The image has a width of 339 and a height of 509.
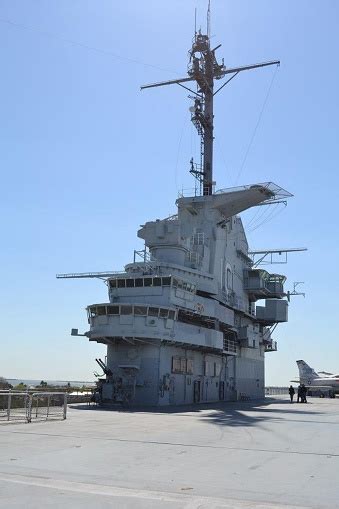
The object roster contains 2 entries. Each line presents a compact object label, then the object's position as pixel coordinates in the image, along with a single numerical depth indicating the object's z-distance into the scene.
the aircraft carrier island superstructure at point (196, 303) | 34.78
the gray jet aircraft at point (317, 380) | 67.00
